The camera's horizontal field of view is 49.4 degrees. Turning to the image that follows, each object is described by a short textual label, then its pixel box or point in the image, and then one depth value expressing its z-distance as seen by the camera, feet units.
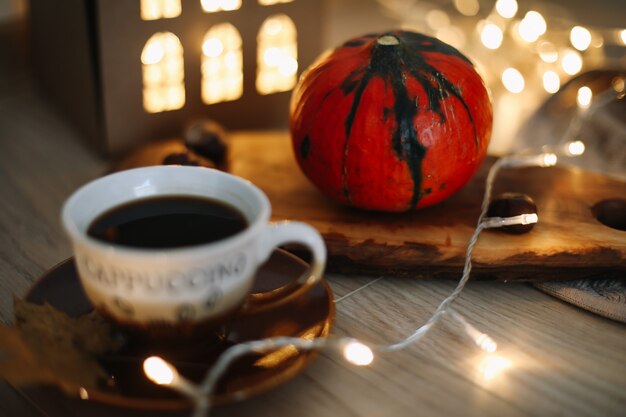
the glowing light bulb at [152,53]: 2.85
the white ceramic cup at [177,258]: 1.49
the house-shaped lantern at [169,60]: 2.80
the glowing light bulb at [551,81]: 3.45
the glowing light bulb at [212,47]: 3.00
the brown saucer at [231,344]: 1.54
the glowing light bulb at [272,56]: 3.20
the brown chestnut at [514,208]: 2.18
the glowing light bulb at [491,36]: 4.04
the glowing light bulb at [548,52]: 3.61
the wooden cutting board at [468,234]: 2.12
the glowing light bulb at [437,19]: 4.44
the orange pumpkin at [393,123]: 2.16
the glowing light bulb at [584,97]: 3.14
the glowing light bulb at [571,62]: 3.52
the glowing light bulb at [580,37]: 3.49
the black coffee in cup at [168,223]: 1.68
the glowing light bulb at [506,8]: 4.13
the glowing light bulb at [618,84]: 3.10
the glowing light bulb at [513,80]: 3.68
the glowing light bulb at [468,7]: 4.59
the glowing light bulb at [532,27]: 3.67
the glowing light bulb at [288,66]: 3.29
